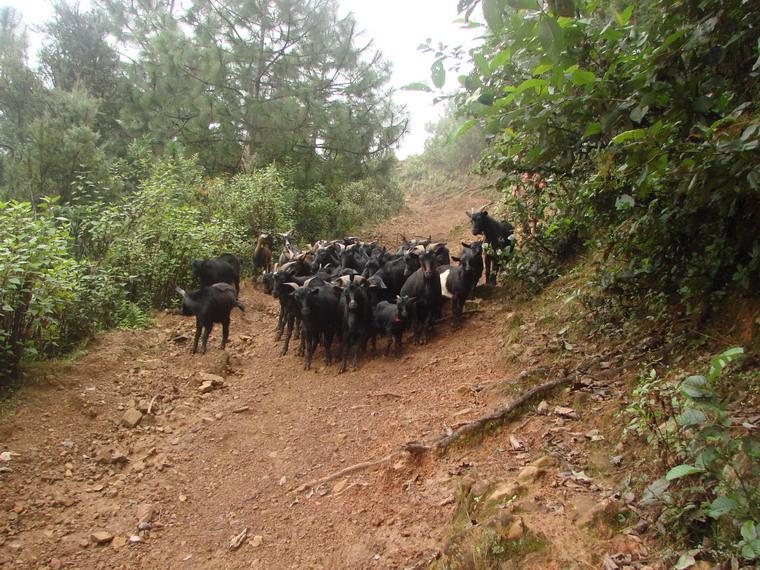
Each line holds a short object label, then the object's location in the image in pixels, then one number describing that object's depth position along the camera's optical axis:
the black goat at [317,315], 7.76
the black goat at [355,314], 7.72
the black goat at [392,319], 7.72
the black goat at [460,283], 8.16
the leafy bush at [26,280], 5.92
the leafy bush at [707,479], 2.11
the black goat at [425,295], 8.12
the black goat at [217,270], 9.94
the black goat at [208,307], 8.52
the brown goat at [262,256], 12.99
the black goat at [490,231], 9.63
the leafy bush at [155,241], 9.92
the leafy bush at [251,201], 13.76
